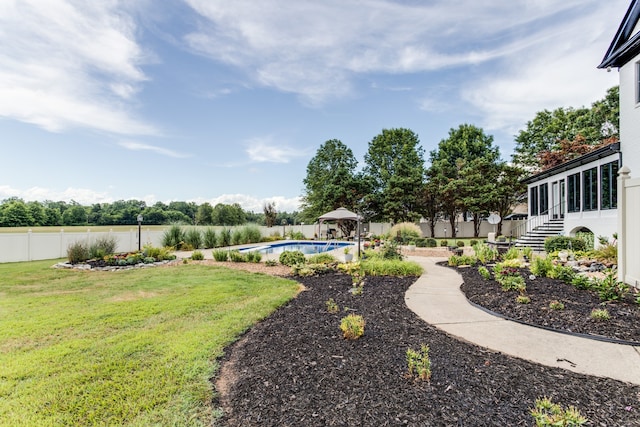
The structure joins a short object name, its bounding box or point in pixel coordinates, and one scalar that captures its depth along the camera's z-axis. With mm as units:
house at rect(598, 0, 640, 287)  8773
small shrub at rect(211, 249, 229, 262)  10969
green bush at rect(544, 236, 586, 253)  10121
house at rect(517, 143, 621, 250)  9898
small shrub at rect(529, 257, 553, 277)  5938
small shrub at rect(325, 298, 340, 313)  4409
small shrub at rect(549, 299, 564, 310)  3990
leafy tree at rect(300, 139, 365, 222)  25438
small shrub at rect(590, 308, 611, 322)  3559
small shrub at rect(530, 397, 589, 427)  1671
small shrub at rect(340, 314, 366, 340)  3266
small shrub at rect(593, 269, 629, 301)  4160
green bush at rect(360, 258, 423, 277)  7557
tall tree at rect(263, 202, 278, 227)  27156
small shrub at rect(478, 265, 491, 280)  6089
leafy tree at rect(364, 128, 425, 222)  24394
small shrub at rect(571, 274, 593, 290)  4824
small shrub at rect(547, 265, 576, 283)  5422
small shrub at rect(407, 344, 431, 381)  2381
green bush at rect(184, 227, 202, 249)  15844
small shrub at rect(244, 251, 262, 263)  10617
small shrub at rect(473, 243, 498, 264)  8656
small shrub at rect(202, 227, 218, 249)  16453
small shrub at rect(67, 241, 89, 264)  10461
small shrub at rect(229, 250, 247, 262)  10855
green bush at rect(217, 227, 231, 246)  17095
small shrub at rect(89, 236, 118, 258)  10903
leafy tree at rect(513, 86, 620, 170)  19922
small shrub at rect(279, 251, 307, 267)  9523
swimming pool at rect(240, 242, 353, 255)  17305
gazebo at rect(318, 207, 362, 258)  16547
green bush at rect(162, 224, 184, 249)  15440
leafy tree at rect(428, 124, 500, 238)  23484
